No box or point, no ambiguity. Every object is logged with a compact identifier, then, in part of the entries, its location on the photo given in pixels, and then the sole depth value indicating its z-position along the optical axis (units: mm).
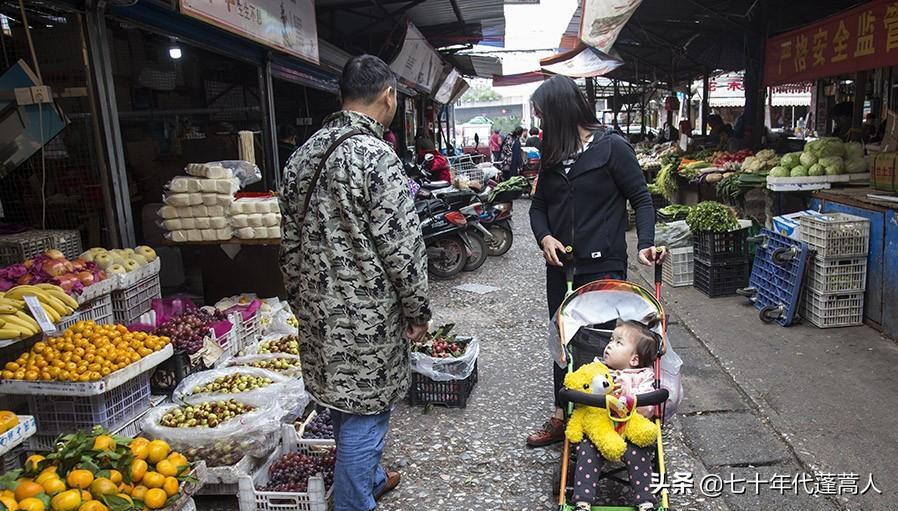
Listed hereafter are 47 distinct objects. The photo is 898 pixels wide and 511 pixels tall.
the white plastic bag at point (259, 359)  4457
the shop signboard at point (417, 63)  11367
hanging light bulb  7509
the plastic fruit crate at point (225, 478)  3264
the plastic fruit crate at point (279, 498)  3074
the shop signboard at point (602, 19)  6961
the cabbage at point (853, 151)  6840
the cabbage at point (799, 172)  6680
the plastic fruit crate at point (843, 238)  5371
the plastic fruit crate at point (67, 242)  4438
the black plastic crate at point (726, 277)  6754
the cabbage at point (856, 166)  6691
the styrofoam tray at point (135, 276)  4117
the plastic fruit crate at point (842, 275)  5398
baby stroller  3137
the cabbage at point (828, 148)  6871
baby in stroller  2729
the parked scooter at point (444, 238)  8102
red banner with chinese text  6129
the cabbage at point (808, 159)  6770
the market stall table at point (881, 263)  5117
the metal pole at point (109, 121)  4031
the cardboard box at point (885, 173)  5578
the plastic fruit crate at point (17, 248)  4180
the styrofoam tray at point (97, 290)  3801
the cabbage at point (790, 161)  6977
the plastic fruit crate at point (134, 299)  4230
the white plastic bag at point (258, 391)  3752
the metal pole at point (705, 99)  16544
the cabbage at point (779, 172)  6852
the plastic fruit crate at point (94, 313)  3822
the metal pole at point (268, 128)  6629
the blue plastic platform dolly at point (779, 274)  5574
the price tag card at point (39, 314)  3326
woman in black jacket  3314
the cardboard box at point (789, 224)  5738
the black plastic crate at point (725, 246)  6670
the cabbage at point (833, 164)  6621
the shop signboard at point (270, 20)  4488
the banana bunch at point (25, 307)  3199
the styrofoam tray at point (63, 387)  3217
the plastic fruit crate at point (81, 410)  3412
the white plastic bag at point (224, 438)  3334
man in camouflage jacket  2516
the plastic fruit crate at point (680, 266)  7293
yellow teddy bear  2689
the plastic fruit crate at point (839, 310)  5480
